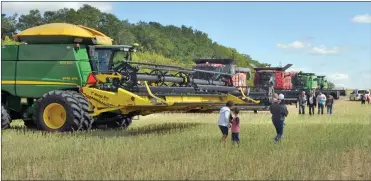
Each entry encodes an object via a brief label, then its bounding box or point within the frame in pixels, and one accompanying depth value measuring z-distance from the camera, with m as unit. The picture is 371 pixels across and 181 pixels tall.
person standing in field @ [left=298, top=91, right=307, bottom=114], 25.31
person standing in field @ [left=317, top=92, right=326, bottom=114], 25.35
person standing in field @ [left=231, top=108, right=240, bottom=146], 10.91
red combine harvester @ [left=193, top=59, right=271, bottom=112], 19.62
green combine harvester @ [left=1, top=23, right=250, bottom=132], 12.64
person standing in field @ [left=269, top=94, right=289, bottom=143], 11.55
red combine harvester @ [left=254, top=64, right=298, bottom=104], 33.47
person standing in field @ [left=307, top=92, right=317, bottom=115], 25.58
